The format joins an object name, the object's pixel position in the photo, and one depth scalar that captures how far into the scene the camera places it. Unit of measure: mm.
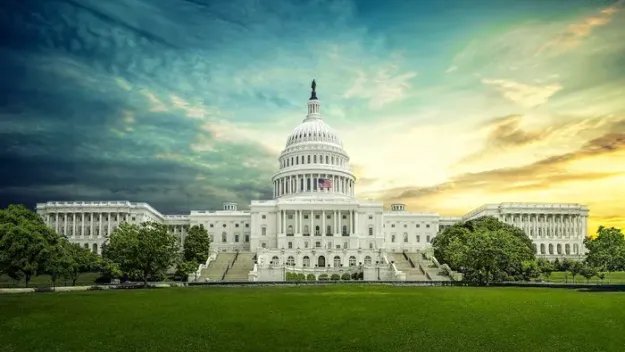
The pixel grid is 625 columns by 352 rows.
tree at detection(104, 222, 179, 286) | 88500
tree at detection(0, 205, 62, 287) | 73812
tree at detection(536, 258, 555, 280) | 110688
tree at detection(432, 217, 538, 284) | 86000
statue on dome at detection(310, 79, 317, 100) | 193375
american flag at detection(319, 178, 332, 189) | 169375
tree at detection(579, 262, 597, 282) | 85394
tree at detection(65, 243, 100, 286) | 78812
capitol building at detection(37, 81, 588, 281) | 130625
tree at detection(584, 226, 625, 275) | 92125
